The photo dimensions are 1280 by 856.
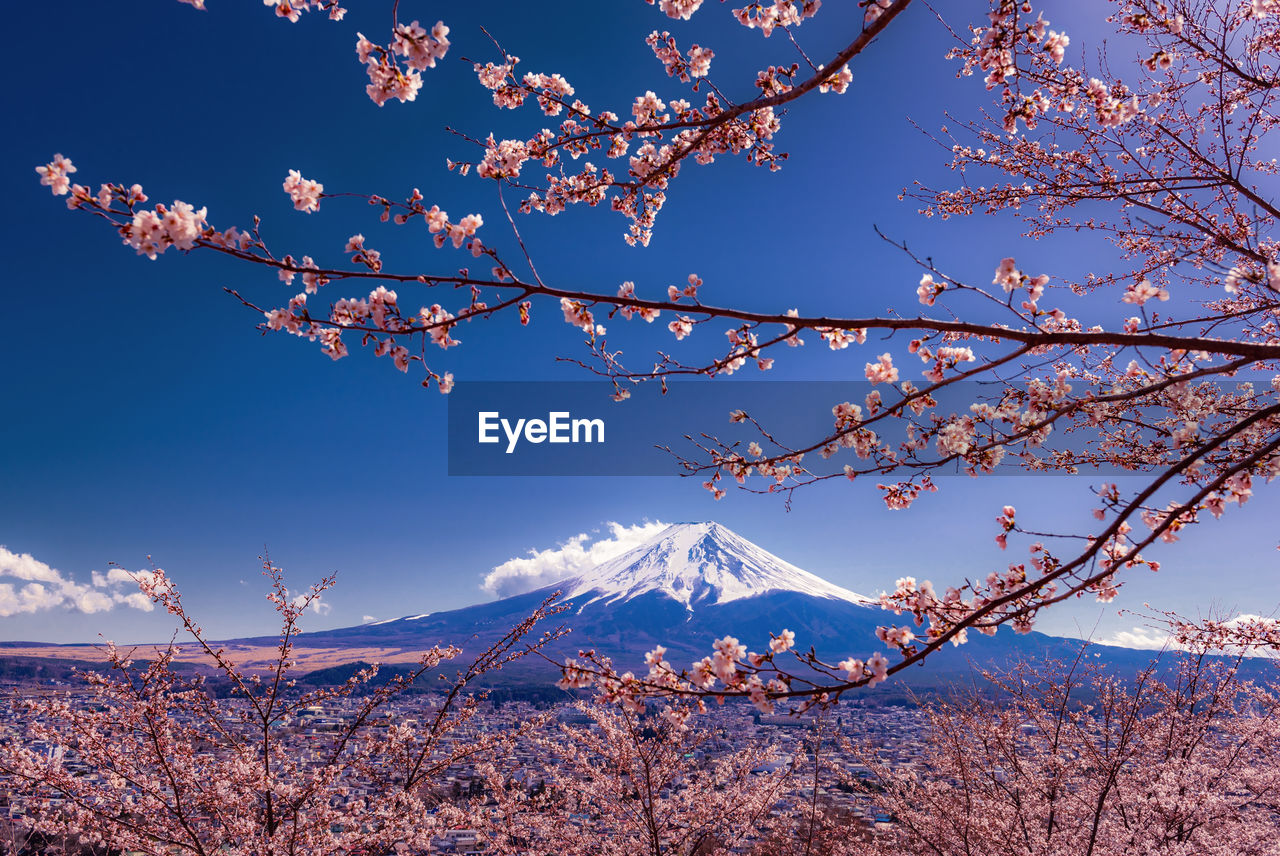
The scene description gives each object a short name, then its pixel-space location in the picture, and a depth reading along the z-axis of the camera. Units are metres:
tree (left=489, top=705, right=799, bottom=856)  7.13
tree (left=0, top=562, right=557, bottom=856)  4.40
